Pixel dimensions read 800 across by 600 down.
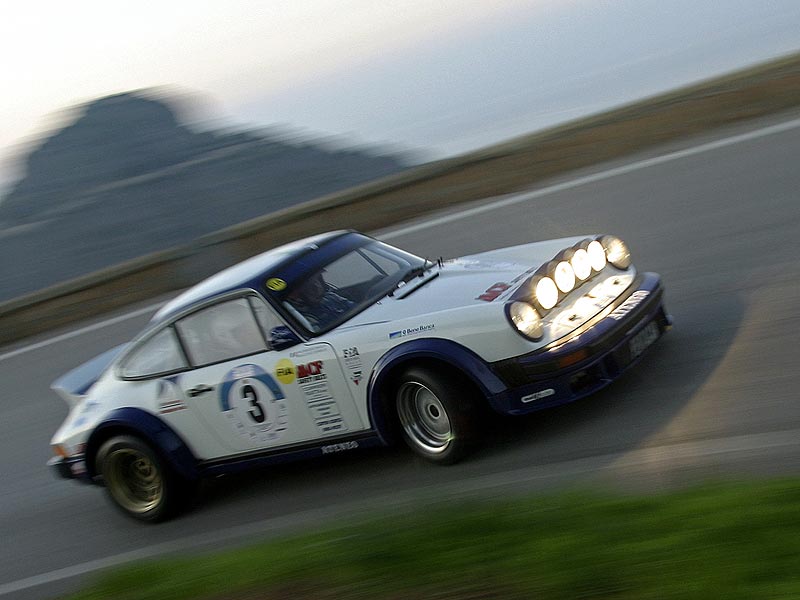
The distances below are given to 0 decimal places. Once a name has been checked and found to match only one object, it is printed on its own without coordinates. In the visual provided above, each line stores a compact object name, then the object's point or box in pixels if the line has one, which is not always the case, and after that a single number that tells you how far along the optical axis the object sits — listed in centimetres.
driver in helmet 1173
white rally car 1055
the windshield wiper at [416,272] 1247
